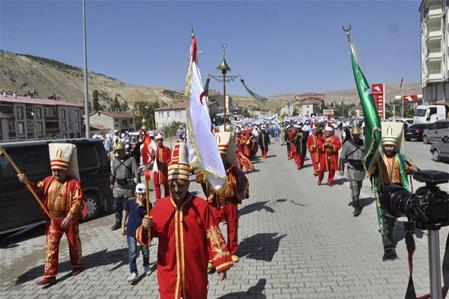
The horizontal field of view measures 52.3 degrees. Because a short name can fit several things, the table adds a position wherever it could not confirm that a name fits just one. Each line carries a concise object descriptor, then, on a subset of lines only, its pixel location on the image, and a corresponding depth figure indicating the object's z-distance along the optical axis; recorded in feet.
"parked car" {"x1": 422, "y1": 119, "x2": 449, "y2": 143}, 72.89
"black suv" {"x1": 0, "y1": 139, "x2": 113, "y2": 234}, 28.86
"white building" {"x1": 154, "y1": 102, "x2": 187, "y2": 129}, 296.92
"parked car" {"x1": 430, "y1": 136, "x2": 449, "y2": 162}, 62.69
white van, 128.90
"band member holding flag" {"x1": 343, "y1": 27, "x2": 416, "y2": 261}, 20.17
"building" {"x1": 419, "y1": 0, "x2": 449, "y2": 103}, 171.83
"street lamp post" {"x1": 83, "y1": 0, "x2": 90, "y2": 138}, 64.28
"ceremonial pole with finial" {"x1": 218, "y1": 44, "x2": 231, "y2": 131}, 39.86
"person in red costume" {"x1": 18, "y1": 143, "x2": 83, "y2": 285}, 20.99
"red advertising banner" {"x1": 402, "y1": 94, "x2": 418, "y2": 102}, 253.65
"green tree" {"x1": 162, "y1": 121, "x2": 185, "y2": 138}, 168.96
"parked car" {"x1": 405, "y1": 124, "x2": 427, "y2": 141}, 112.57
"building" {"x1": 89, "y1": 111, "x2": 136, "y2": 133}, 289.33
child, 20.45
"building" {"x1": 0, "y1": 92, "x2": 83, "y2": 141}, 203.31
